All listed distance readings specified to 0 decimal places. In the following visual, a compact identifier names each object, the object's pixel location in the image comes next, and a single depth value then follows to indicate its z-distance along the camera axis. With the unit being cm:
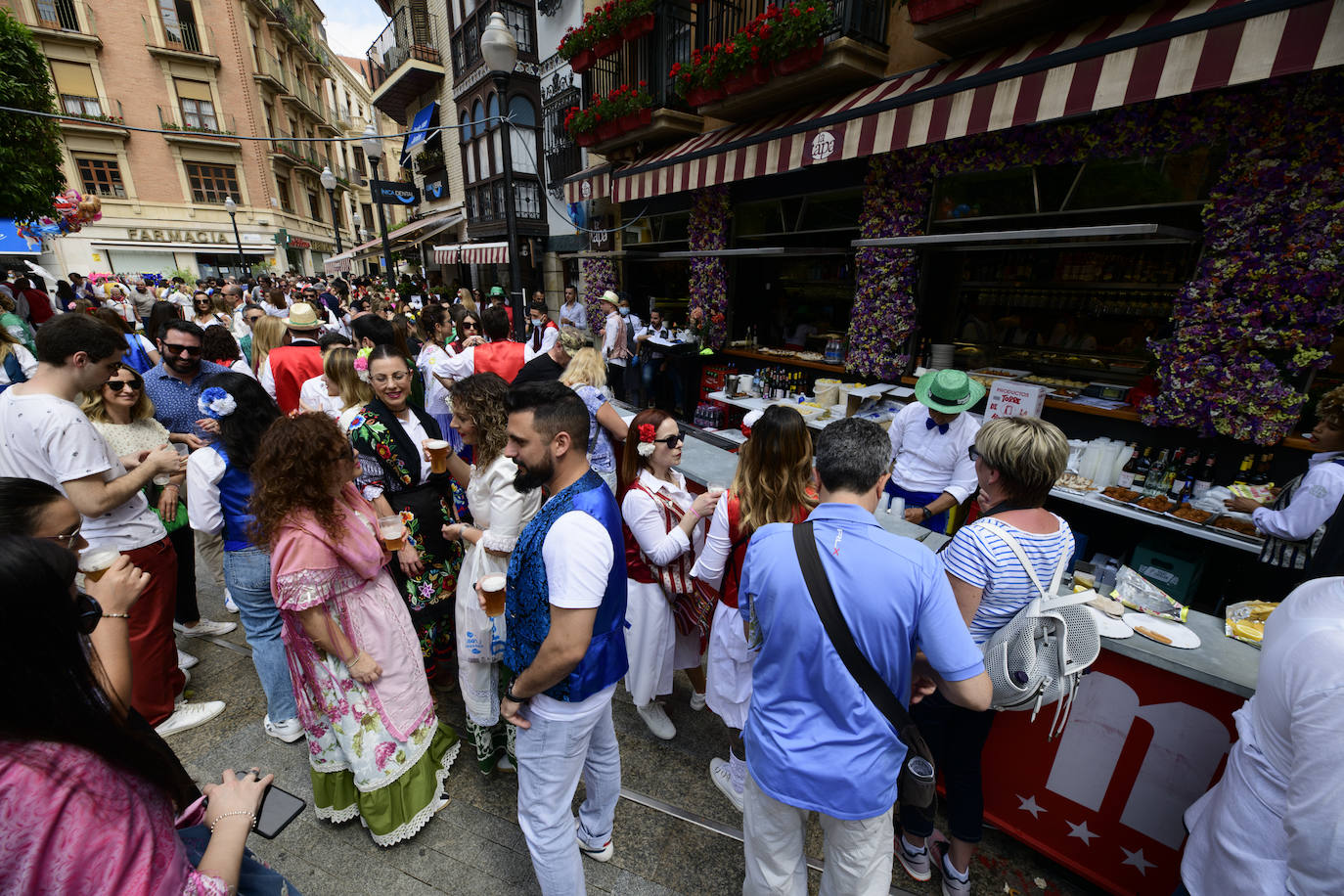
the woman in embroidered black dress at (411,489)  272
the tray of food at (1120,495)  431
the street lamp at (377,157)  1129
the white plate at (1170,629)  203
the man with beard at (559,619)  160
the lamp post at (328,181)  1455
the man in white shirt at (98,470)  229
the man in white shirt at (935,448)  375
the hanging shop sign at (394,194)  1200
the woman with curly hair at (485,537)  239
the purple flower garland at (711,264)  897
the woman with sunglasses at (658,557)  249
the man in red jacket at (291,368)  440
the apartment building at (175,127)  2584
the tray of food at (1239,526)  364
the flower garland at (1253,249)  383
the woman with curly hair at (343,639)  197
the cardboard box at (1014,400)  493
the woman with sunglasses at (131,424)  292
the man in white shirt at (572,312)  1211
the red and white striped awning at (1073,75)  343
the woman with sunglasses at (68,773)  81
